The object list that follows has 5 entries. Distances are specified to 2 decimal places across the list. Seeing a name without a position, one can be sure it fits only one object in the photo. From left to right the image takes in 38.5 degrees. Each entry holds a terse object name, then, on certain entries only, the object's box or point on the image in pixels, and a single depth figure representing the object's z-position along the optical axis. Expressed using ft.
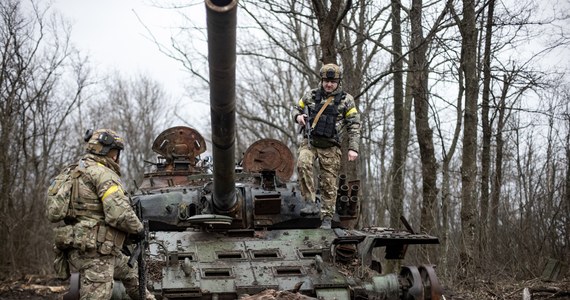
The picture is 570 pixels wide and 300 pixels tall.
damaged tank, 28.07
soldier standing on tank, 36.14
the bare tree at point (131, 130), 147.13
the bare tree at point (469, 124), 49.60
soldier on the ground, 26.45
